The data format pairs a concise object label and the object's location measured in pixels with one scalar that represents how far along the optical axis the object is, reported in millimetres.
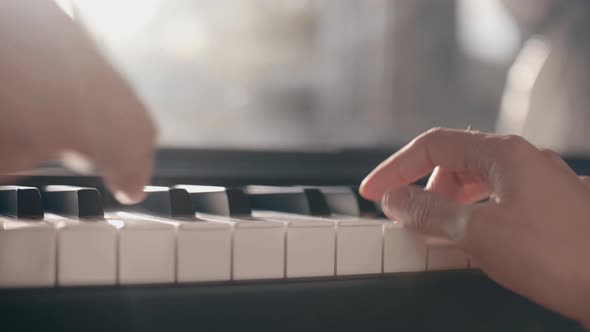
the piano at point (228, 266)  500
